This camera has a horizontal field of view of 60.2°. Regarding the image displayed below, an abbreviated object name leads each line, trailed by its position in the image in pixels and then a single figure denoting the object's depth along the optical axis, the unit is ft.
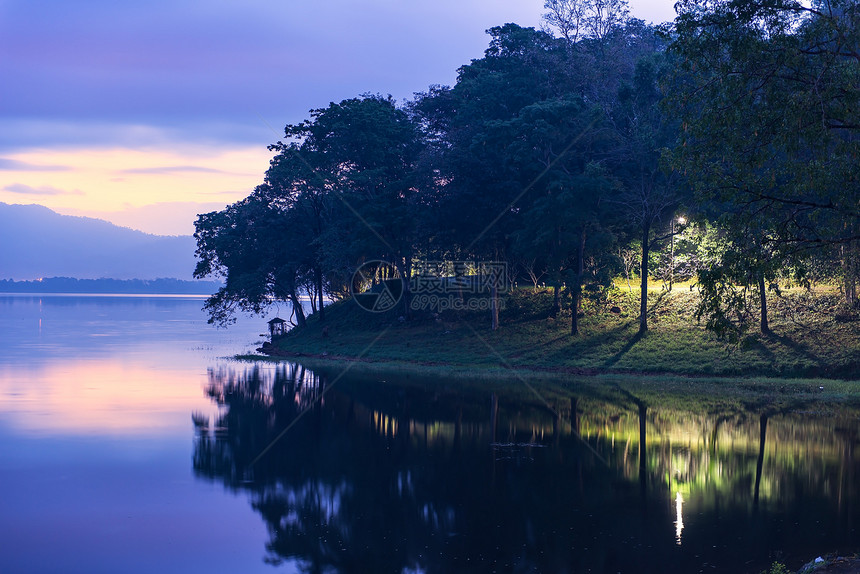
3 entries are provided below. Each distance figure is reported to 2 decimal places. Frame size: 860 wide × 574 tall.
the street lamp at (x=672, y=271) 167.32
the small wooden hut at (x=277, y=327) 215.10
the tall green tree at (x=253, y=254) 194.49
